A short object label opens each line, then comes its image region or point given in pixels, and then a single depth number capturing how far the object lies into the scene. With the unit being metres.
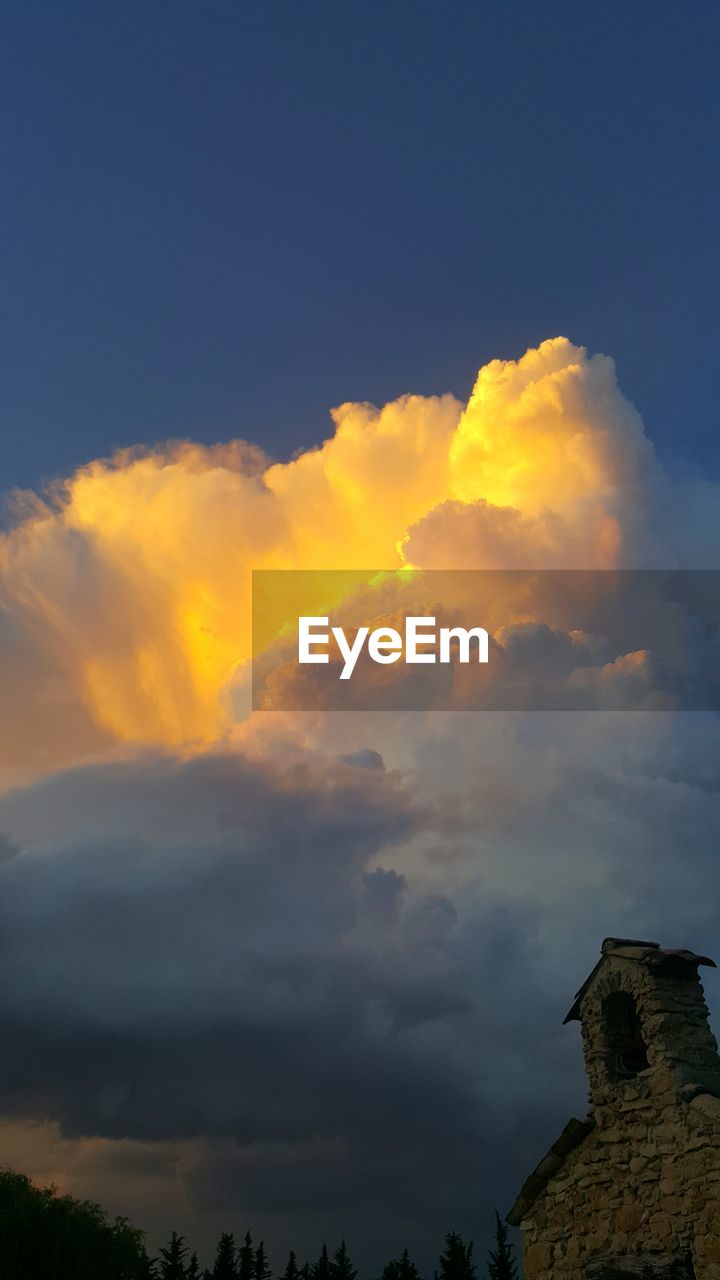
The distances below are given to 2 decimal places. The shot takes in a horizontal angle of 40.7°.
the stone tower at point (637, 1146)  14.88
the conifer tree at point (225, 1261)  91.38
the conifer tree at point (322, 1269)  80.51
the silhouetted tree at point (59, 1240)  46.06
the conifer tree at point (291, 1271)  86.00
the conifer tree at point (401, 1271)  73.50
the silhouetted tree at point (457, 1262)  73.19
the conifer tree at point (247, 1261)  91.50
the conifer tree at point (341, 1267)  80.50
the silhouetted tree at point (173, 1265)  87.56
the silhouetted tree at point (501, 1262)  73.12
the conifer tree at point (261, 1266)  94.50
